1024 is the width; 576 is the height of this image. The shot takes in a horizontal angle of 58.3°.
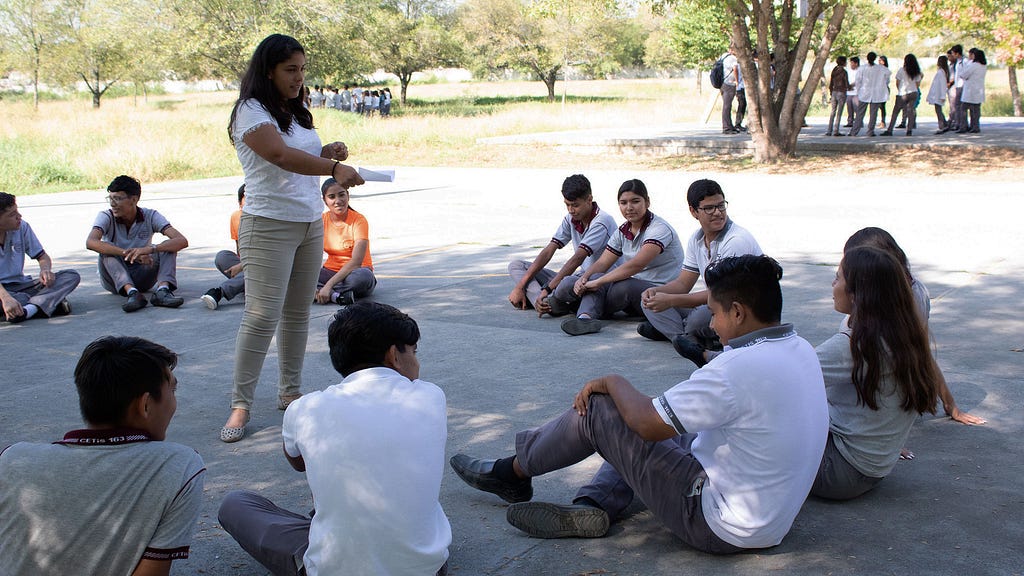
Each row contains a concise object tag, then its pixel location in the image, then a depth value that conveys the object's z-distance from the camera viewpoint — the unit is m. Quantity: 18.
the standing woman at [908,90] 19.91
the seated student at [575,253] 7.03
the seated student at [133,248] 7.95
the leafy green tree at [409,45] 56.03
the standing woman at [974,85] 19.38
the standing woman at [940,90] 20.72
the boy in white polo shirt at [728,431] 2.97
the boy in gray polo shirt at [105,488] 2.48
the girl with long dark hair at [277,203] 4.36
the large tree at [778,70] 16.58
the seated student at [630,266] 6.55
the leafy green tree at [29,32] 45.22
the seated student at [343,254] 7.77
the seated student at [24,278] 7.40
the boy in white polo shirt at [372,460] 2.65
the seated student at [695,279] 5.63
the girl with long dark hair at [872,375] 3.43
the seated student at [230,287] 7.77
